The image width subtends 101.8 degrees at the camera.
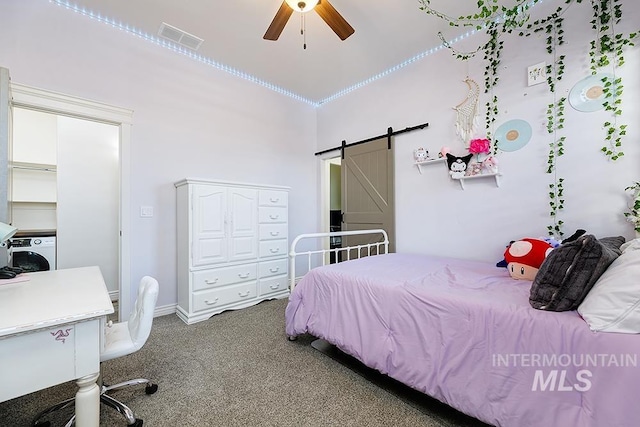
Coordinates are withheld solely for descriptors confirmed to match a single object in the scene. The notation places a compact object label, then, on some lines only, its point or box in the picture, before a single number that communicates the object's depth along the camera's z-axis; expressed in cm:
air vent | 259
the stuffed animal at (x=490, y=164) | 243
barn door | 332
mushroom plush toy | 168
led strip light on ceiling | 242
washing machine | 274
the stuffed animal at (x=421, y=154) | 295
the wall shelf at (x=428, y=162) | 280
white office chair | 128
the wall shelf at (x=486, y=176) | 244
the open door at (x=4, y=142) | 154
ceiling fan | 192
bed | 94
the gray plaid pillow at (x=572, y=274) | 111
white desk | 87
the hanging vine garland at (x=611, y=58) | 190
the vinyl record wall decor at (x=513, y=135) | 230
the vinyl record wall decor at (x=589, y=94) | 197
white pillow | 93
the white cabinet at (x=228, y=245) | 265
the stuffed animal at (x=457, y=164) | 263
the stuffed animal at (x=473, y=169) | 253
